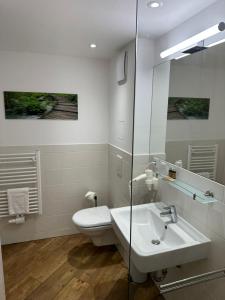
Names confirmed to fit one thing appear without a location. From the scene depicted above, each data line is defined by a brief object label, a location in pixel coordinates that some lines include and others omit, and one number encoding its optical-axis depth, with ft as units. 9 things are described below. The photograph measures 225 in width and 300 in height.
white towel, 8.27
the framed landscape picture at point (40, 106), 8.18
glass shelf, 4.49
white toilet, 7.67
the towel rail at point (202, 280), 3.53
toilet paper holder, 9.16
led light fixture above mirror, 4.23
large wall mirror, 4.42
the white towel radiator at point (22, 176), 8.28
